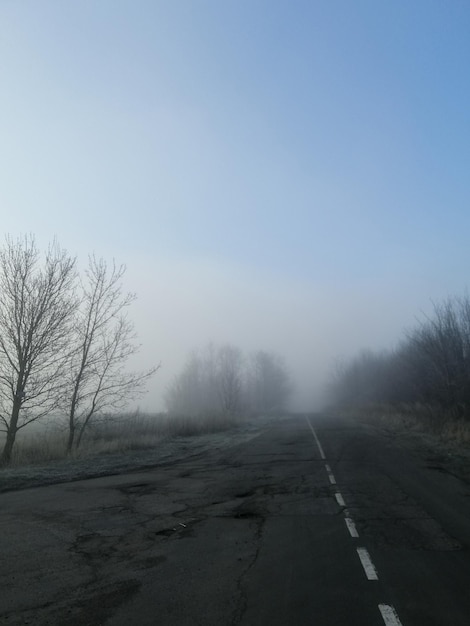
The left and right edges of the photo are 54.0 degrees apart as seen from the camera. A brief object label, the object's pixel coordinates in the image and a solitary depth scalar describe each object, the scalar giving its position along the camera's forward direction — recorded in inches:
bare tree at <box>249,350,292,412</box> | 3683.6
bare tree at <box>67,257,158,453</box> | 789.2
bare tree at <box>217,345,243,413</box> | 2245.3
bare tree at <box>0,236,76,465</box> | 662.5
